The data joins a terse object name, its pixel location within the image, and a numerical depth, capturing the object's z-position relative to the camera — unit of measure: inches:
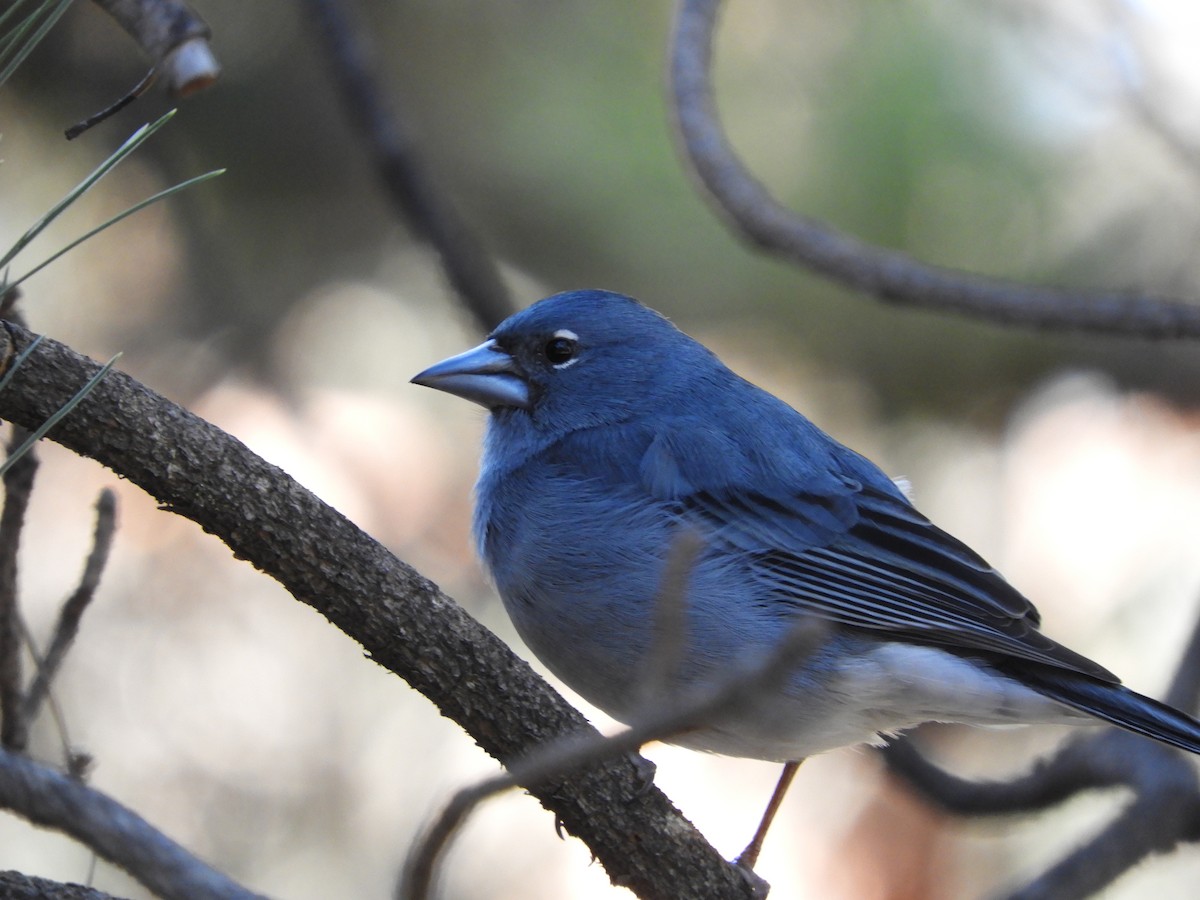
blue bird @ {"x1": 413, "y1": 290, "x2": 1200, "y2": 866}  242.5
